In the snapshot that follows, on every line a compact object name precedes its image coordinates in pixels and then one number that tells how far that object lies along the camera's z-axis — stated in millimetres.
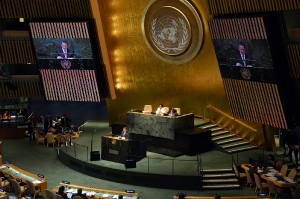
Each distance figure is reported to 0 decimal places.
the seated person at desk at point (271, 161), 20823
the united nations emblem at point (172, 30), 24500
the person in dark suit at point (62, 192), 17500
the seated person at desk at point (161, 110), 24156
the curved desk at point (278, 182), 18875
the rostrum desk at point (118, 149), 21953
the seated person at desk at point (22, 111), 29748
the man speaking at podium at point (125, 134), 22266
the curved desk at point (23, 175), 19794
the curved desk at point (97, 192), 18080
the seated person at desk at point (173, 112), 23591
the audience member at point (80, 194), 17484
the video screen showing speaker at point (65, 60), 24906
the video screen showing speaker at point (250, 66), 19864
